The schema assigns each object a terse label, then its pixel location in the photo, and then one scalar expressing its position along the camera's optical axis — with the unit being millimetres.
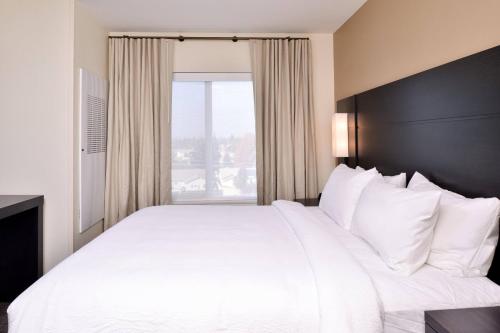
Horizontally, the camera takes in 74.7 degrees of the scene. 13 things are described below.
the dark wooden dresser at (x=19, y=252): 2576
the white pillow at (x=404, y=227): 1423
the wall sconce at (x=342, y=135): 3166
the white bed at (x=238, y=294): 1218
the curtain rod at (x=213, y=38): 3596
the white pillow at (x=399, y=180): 2055
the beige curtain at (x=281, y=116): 3594
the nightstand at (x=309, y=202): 3101
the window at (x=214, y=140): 3713
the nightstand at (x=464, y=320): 1050
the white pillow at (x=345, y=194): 2145
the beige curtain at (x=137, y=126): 3480
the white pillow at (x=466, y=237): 1374
